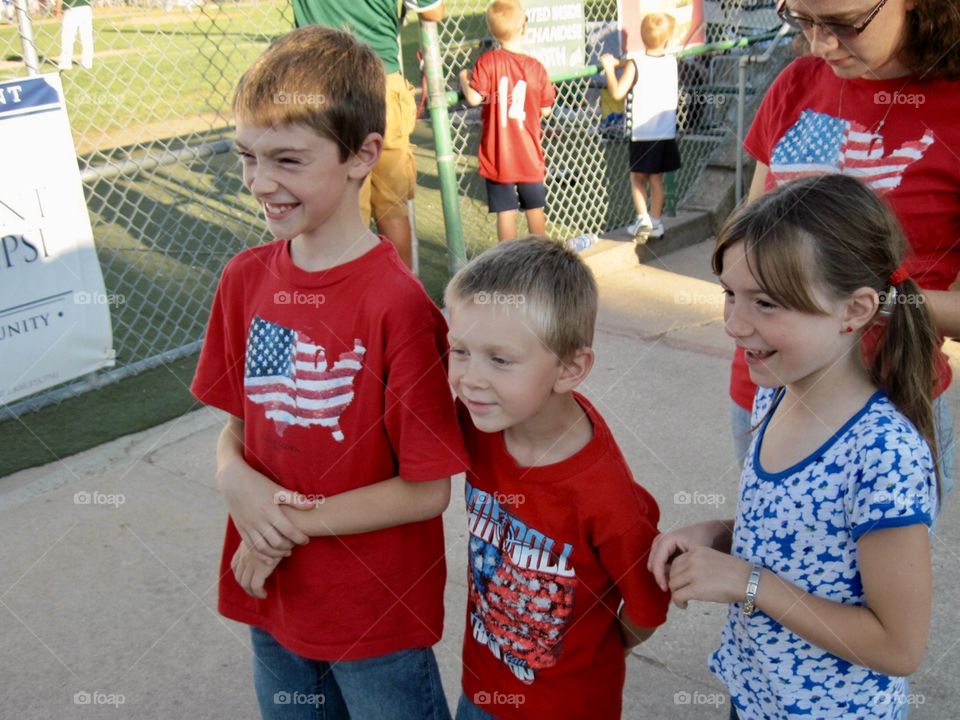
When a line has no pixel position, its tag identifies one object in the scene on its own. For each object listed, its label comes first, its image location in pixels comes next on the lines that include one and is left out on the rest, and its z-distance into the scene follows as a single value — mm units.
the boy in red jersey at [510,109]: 5738
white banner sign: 4074
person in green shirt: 5023
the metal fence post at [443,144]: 5266
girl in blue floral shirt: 1499
